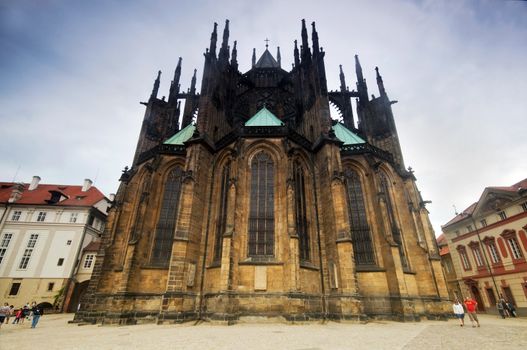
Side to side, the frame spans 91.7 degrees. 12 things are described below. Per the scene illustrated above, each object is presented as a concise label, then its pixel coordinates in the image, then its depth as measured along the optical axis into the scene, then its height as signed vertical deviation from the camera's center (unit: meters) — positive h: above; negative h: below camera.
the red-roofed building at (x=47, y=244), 26.16 +4.71
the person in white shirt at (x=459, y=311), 11.94 -0.80
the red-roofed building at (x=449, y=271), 30.92 +2.46
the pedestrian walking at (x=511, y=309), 18.57 -1.12
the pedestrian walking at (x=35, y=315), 12.65 -1.11
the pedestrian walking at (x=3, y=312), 11.99 -0.93
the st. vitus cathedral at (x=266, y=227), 12.83 +3.47
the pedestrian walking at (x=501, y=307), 17.60 -0.94
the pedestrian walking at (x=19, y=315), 15.22 -1.32
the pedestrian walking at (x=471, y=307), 11.38 -0.61
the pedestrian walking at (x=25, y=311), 15.62 -1.15
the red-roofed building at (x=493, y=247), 21.16 +3.96
